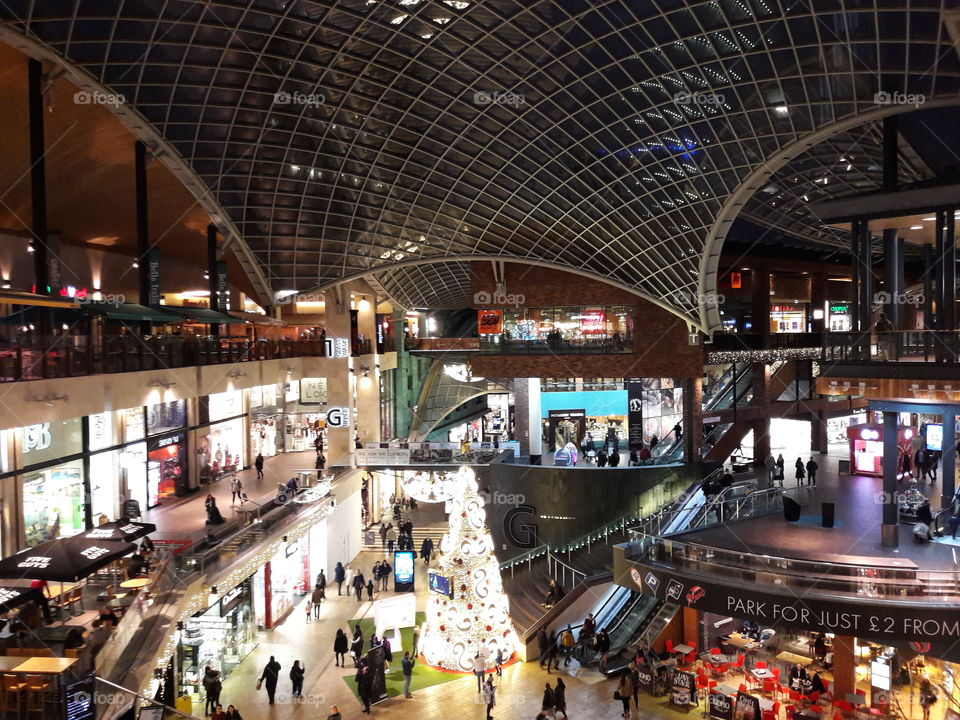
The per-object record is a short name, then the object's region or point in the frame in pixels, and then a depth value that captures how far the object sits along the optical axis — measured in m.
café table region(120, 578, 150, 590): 19.78
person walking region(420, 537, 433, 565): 40.19
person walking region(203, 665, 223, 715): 22.61
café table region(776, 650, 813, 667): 25.14
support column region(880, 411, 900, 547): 24.59
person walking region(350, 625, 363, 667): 25.96
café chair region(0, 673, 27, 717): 12.74
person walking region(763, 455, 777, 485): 39.01
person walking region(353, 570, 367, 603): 34.75
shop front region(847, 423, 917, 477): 38.53
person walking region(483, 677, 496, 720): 22.53
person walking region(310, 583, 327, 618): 32.88
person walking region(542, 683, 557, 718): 21.83
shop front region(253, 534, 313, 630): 30.75
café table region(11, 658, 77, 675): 13.02
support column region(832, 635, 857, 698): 22.52
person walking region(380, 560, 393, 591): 36.78
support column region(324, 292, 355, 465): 43.81
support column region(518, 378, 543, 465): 44.53
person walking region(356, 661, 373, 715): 23.48
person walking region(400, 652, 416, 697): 24.78
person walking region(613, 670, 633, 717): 22.06
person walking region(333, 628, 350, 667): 27.38
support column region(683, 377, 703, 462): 41.44
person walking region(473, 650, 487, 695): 24.57
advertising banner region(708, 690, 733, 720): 21.48
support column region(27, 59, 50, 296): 23.53
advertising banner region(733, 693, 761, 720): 20.78
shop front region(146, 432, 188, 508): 32.91
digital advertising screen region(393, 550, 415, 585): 36.03
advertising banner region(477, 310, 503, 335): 43.12
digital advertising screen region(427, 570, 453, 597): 27.05
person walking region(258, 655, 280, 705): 23.89
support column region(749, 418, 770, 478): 47.12
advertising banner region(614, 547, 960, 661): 19.30
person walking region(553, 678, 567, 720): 21.78
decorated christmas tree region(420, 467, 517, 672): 27.02
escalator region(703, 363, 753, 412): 47.47
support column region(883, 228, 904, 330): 26.20
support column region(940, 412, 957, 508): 28.86
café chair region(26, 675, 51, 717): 12.86
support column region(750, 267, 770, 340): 49.69
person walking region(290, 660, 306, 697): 23.92
